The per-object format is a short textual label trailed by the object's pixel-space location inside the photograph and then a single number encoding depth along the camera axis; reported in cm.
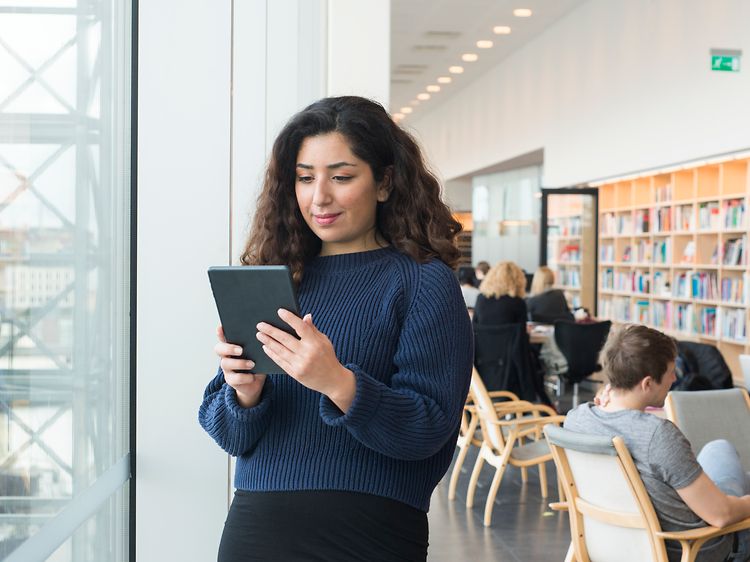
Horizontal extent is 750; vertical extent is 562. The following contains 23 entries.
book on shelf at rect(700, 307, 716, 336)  981
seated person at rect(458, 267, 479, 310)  1266
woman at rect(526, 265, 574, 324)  1021
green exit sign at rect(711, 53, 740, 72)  841
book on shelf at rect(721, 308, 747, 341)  919
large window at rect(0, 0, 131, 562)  111
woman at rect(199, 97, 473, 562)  151
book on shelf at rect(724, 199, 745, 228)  909
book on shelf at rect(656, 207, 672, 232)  1073
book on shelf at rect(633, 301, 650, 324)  1139
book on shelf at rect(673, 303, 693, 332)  1022
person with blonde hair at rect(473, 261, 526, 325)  821
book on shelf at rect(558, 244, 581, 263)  1322
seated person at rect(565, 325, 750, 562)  312
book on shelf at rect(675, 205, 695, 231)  1015
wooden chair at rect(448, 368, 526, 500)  593
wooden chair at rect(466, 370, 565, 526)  541
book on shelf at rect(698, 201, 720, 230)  966
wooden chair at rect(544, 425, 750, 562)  312
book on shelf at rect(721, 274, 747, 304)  915
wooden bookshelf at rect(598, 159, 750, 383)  936
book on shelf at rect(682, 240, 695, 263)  1014
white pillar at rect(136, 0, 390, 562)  193
